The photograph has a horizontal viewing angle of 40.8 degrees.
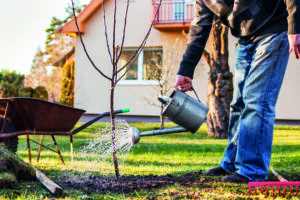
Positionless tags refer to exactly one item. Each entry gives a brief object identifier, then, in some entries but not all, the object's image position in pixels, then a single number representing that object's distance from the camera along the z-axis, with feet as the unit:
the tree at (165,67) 37.59
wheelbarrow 12.55
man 9.35
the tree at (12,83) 51.88
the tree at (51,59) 59.21
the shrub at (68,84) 49.85
